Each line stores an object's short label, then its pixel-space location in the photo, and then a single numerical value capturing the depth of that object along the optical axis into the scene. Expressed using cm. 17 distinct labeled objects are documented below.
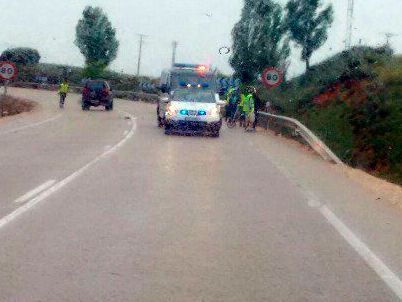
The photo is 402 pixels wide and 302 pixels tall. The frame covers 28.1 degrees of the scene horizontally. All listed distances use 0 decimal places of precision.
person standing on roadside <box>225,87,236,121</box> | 3689
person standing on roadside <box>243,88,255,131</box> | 3272
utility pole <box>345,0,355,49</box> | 4410
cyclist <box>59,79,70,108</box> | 4969
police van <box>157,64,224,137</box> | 2828
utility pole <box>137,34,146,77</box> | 11012
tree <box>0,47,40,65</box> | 10919
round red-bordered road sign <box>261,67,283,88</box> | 3184
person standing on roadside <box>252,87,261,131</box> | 3300
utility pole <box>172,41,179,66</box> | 11332
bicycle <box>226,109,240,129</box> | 3634
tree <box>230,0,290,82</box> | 5644
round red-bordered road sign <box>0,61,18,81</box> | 3531
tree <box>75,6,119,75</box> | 10244
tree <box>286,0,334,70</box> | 5356
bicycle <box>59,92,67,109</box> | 4981
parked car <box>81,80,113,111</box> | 4903
